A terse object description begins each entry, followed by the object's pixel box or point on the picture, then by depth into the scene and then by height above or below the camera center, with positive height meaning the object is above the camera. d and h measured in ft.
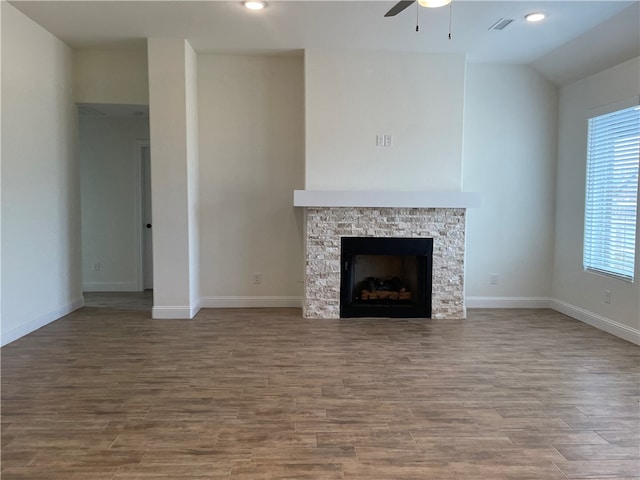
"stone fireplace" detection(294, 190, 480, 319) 15.08 -0.91
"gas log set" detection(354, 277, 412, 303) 16.35 -3.10
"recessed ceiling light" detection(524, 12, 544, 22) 12.09 +5.34
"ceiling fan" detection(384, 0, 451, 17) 8.18 +4.09
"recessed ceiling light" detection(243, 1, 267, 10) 11.69 +5.41
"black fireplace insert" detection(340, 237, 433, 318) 15.48 -2.71
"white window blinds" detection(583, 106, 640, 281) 13.17 +0.53
